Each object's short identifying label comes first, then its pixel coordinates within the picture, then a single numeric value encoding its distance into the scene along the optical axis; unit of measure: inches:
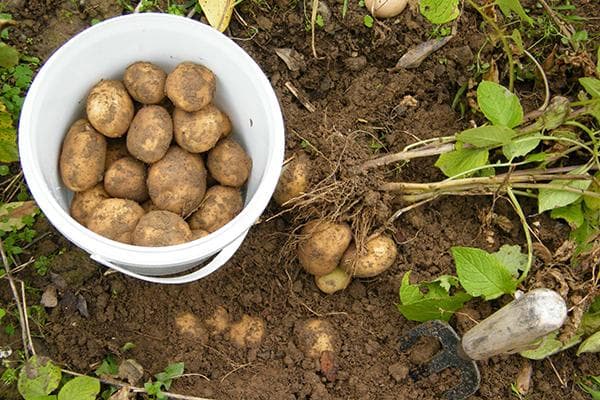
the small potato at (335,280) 65.6
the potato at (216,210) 59.6
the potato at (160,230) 54.0
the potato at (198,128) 59.2
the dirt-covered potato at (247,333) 63.6
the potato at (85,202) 58.5
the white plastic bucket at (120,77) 50.3
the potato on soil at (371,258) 63.6
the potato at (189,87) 58.0
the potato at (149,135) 57.9
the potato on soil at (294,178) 63.5
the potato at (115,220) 55.8
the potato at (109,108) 57.7
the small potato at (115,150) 61.5
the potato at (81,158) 57.0
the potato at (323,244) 62.7
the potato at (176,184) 57.9
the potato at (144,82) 59.3
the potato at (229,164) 60.6
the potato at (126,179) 58.9
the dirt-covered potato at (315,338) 63.1
